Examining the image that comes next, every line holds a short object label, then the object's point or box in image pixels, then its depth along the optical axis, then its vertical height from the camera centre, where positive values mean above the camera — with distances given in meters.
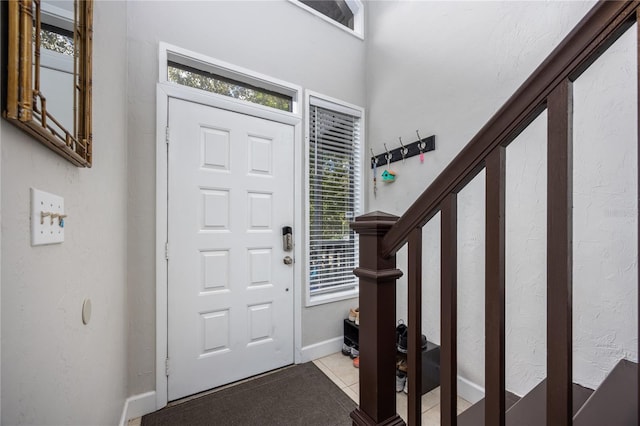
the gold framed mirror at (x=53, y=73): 0.49 +0.32
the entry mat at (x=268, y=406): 1.62 -1.25
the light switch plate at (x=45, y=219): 0.58 -0.02
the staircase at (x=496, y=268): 0.49 -0.14
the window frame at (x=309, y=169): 2.35 +0.38
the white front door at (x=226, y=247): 1.82 -0.26
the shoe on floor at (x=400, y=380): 1.92 -1.20
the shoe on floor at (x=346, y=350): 2.40 -1.23
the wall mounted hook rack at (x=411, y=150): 2.09 +0.53
